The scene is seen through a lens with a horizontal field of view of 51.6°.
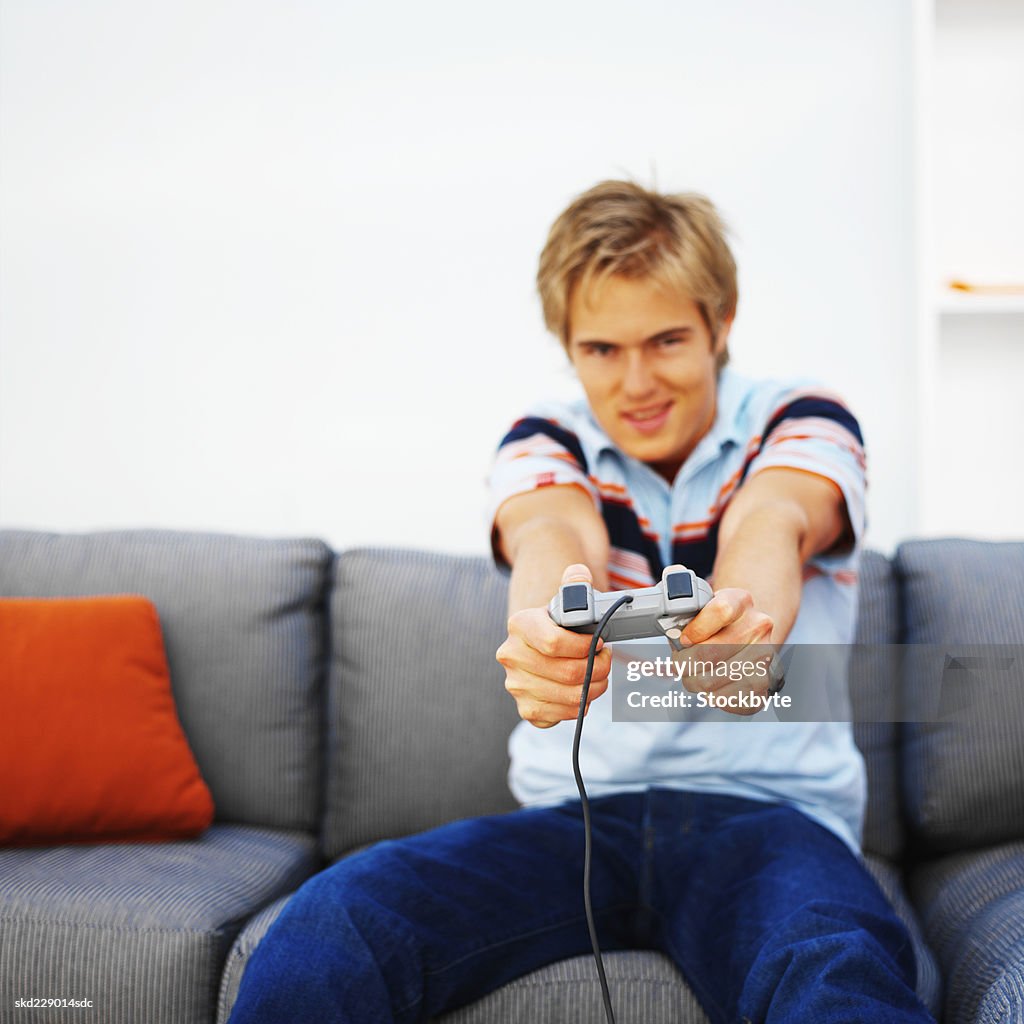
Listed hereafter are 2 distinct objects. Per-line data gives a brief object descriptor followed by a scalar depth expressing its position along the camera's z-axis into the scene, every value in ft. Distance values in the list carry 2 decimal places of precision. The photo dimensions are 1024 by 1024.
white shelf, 6.25
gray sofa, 3.85
